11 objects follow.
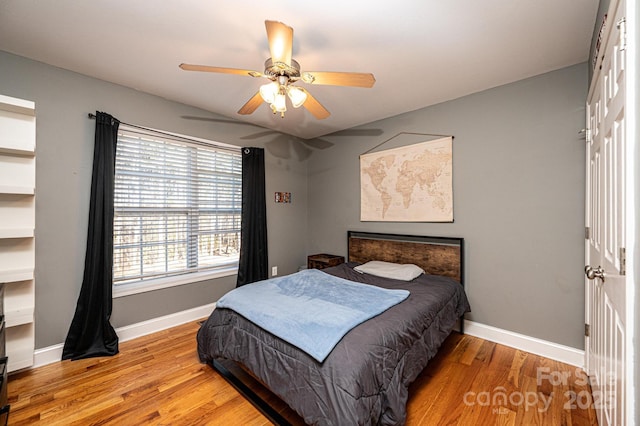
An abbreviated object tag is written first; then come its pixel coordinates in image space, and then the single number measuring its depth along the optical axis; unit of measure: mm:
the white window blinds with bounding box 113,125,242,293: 2744
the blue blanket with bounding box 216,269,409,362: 1548
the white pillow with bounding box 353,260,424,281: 2745
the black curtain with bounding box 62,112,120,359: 2400
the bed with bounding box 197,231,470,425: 1349
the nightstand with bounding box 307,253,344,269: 3736
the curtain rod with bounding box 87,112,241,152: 2508
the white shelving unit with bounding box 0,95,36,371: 1992
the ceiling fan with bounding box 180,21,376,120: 1626
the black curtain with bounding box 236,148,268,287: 3590
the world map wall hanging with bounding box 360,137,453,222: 2986
